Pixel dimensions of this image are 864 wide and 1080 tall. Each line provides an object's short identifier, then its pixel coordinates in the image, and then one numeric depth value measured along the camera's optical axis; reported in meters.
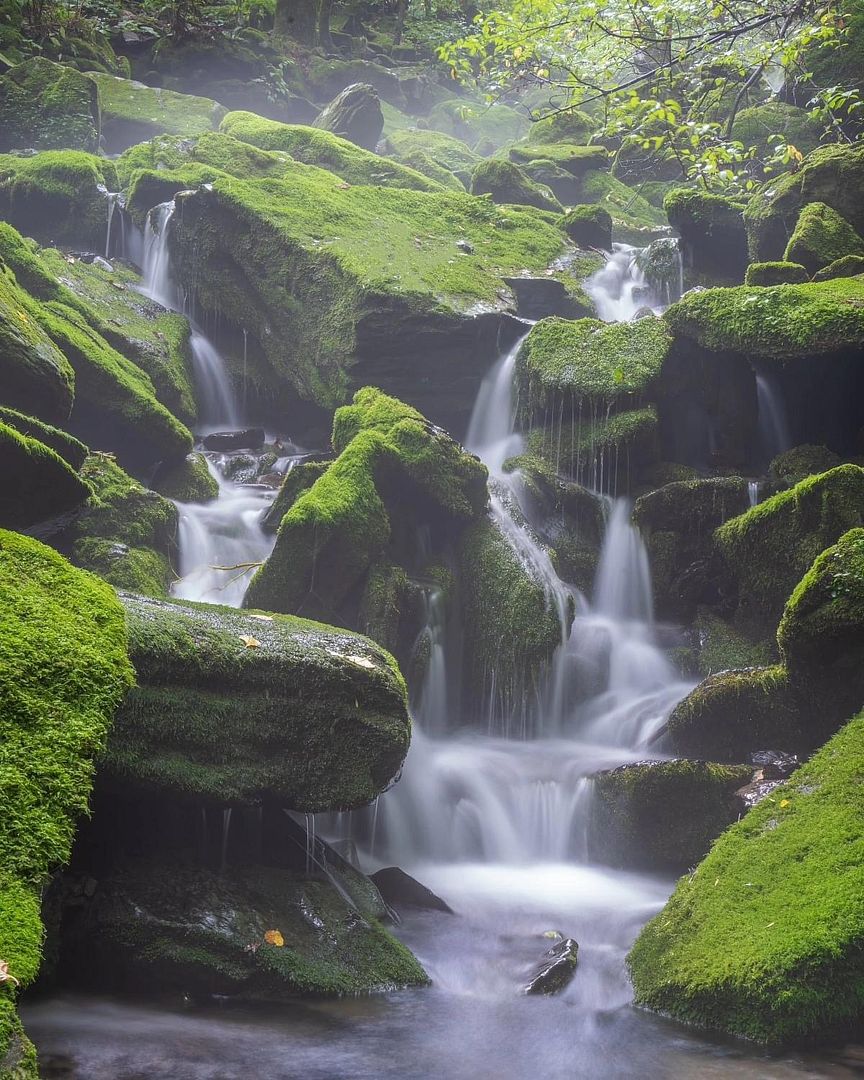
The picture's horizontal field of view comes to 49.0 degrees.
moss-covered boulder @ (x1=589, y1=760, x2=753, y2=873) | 6.88
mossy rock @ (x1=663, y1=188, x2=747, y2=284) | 15.21
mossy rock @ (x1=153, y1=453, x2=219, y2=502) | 11.33
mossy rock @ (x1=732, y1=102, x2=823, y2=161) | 17.42
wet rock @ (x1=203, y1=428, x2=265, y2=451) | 13.06
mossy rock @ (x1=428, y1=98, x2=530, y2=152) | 31.16
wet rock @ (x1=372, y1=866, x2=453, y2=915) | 6.59
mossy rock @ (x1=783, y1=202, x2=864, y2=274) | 12.65
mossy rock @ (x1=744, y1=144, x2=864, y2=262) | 13.27
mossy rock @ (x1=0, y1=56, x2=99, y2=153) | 19.28
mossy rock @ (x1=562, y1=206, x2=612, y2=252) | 17.81
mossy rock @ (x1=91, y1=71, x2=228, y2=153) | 22.22
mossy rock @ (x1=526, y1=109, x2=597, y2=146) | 24.52
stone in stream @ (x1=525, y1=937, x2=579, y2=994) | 5.48
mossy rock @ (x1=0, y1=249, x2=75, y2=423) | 8.73
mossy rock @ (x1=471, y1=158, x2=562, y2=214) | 19.67
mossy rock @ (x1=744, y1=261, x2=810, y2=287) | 12.44
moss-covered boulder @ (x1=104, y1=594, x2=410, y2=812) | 5.31
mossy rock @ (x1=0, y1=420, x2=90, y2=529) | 7.04
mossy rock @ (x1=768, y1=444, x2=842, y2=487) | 10.85
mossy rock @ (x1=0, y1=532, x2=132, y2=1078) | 2.79
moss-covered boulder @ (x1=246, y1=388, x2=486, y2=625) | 9.06
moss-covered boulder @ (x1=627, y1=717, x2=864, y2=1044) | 4.52
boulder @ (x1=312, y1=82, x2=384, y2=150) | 23.41
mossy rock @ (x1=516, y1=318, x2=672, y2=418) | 11.50
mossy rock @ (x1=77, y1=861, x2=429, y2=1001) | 5.07
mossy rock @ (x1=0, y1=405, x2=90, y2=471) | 8.04
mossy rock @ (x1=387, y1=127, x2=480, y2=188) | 24.62
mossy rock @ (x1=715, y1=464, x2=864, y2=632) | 8.95
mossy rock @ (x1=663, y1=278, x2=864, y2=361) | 10.34
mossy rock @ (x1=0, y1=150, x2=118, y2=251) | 16.34
